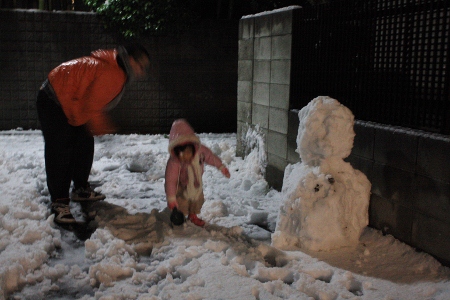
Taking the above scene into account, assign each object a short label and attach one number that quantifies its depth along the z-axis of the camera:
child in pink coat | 4.32
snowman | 3.77
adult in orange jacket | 4.43
